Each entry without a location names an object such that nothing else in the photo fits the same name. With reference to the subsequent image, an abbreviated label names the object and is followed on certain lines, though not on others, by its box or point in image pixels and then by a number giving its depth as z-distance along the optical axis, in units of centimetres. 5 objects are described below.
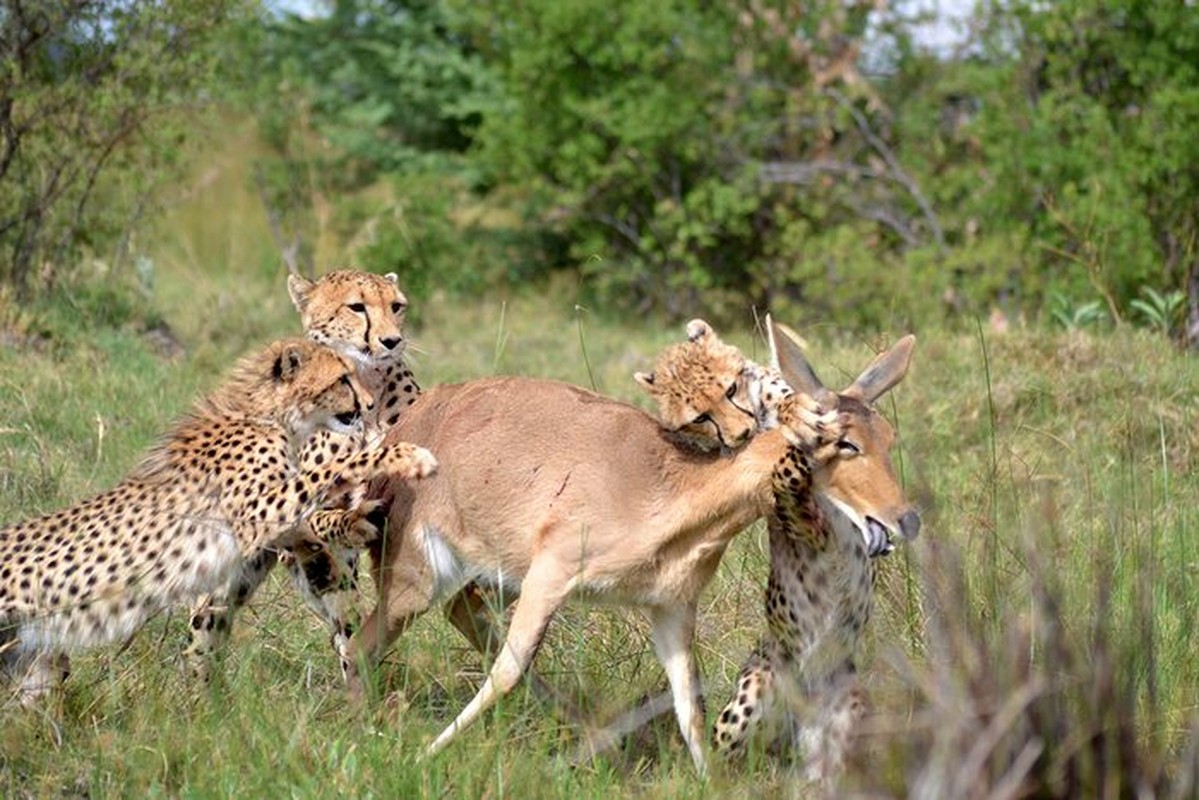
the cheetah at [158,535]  1045
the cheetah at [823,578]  960
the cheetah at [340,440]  1063
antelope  979
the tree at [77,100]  1953
